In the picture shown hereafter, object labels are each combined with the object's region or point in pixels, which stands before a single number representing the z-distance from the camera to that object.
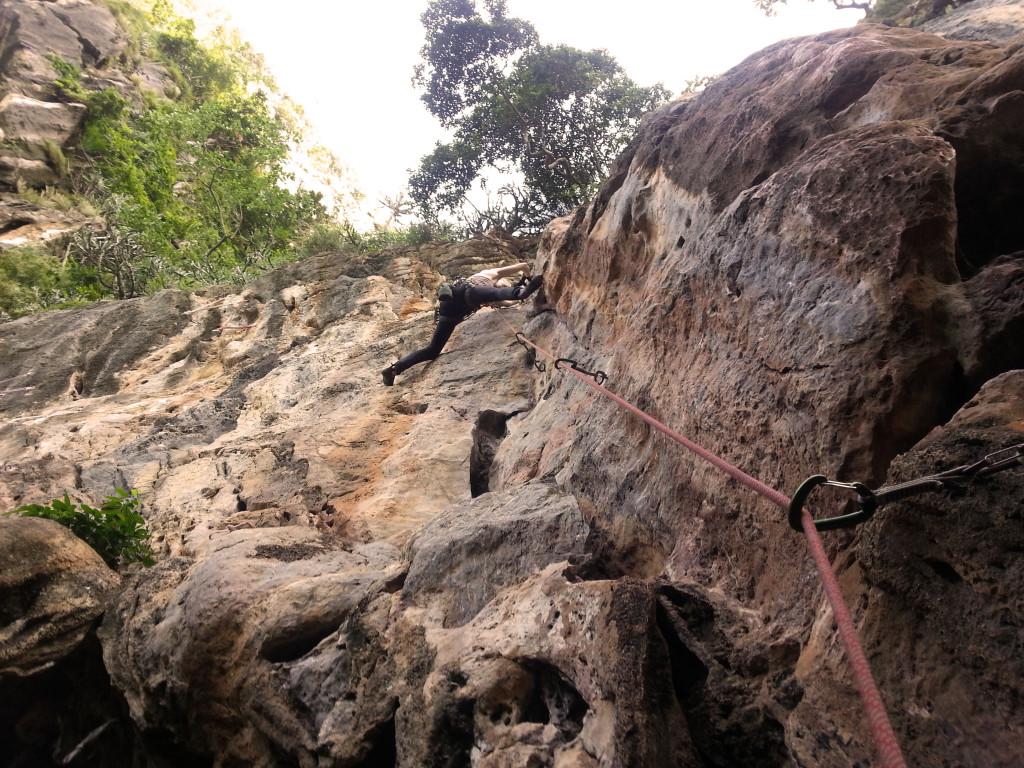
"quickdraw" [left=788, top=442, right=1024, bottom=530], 1.49
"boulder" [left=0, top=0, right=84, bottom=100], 17.38
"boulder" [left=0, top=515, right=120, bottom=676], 3.65
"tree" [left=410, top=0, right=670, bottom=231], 13.55
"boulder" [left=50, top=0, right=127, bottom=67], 19.47
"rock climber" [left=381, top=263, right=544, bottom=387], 6.91
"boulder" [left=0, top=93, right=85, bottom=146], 16.17
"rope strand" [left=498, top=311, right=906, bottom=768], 1.15
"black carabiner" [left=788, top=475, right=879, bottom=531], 1.61
